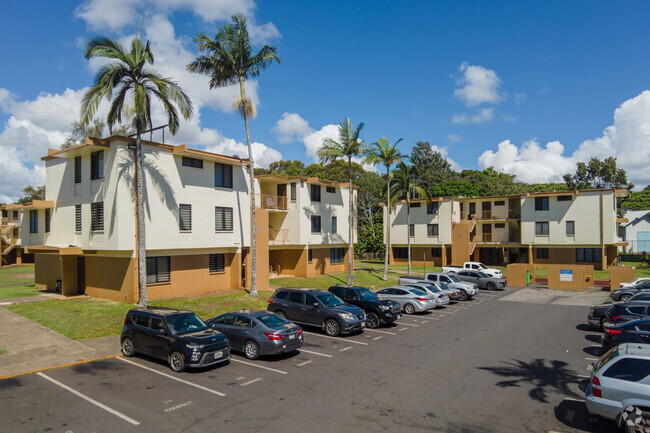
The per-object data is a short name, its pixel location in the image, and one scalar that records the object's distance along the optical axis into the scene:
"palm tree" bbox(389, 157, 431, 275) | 36.03
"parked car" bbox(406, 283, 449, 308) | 24.48
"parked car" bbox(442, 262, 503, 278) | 35.38
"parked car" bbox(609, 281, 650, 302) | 26.45
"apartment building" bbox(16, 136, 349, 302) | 22.08
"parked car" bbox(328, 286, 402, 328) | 19.48
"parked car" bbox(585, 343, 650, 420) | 8.07
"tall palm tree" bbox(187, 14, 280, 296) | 24.16
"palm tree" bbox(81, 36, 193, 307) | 19.00
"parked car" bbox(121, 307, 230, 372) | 12.53
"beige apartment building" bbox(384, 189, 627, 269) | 43.81
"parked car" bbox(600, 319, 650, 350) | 12.94
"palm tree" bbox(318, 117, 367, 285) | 30.78
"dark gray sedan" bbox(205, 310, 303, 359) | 13.82
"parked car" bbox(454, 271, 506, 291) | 34.09
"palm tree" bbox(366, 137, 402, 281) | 32.97
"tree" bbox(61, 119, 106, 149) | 49.94
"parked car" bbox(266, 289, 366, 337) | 17.48
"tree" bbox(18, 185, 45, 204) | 64.59
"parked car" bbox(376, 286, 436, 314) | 23.14
